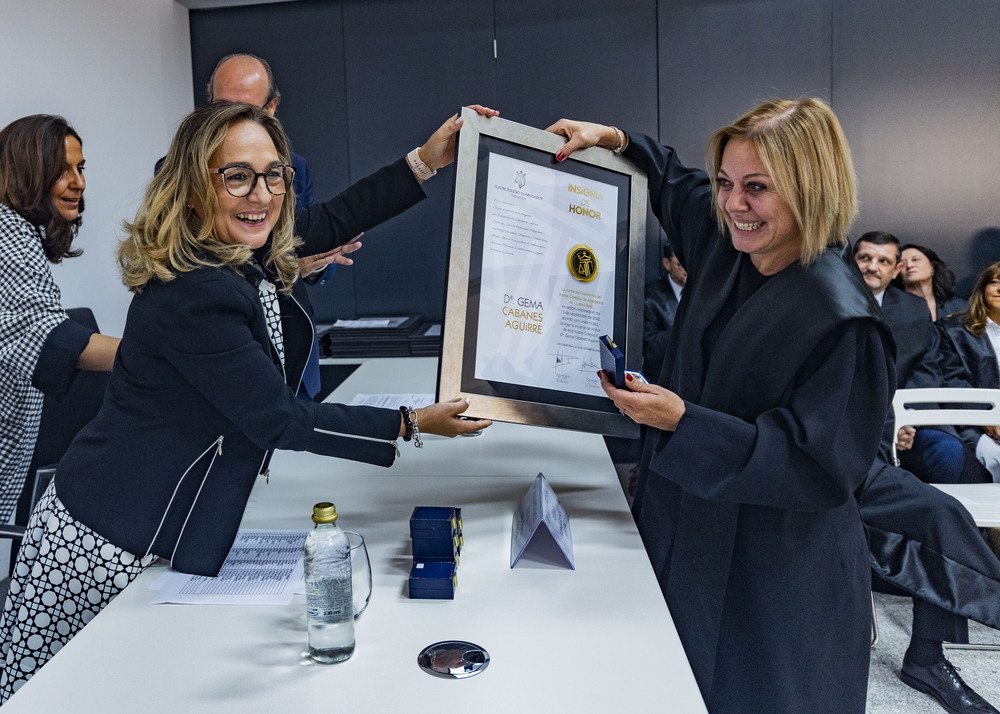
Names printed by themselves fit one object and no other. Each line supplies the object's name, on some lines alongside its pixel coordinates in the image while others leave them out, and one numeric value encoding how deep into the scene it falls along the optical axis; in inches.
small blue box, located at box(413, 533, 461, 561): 56.2
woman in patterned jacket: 85.4
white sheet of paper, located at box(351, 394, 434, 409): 103.9
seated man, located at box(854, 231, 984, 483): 126.0
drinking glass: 50.8
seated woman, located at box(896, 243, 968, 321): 161.9
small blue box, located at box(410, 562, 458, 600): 52.6
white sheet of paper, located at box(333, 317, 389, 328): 166.1
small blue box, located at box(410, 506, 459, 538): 56.2
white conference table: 42.2
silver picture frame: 65.7
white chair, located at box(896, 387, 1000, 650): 115.0
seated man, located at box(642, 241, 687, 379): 152.6
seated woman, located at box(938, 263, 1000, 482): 140.5
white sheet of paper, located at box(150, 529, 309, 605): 53.2
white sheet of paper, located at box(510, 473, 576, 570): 57.1
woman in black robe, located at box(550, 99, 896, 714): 54.9
